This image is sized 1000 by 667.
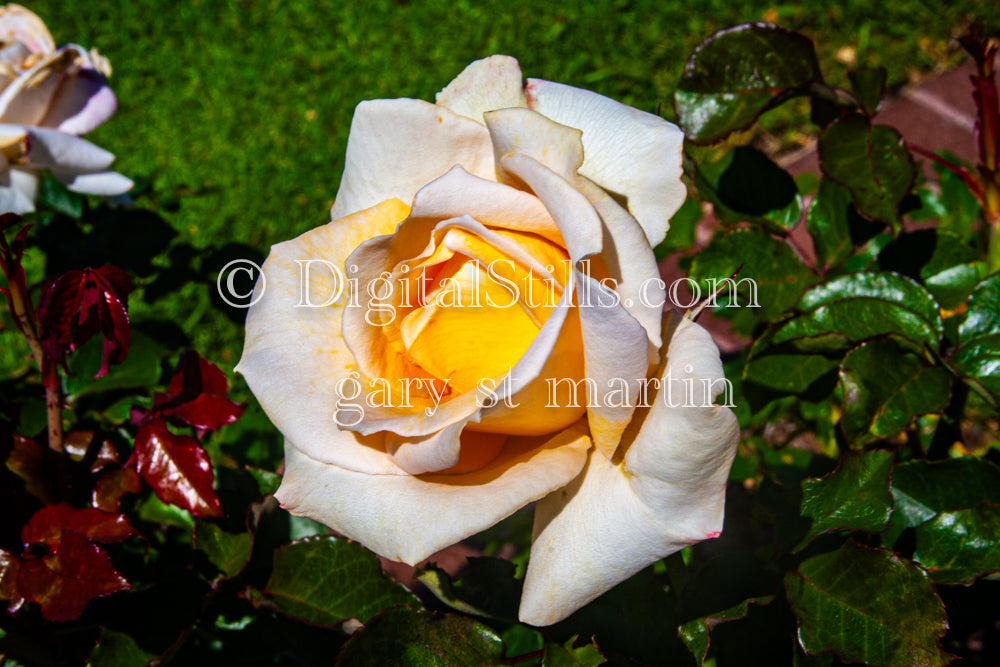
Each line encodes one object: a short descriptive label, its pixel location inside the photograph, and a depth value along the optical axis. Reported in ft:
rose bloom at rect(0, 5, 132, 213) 1.36
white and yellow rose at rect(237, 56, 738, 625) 0.96
